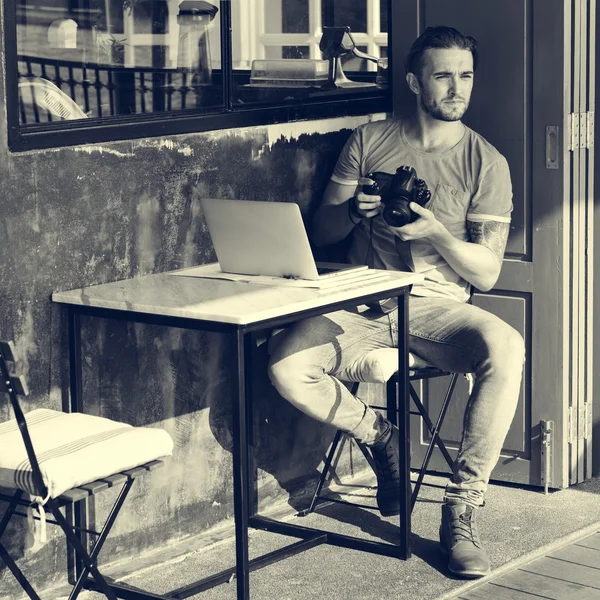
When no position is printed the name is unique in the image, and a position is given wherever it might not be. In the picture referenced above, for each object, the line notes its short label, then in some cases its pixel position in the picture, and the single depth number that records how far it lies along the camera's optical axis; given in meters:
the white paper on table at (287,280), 4.17
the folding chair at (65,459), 3.35
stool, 4.56
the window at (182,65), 4.04
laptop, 4.07
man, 4.46
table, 3.78
